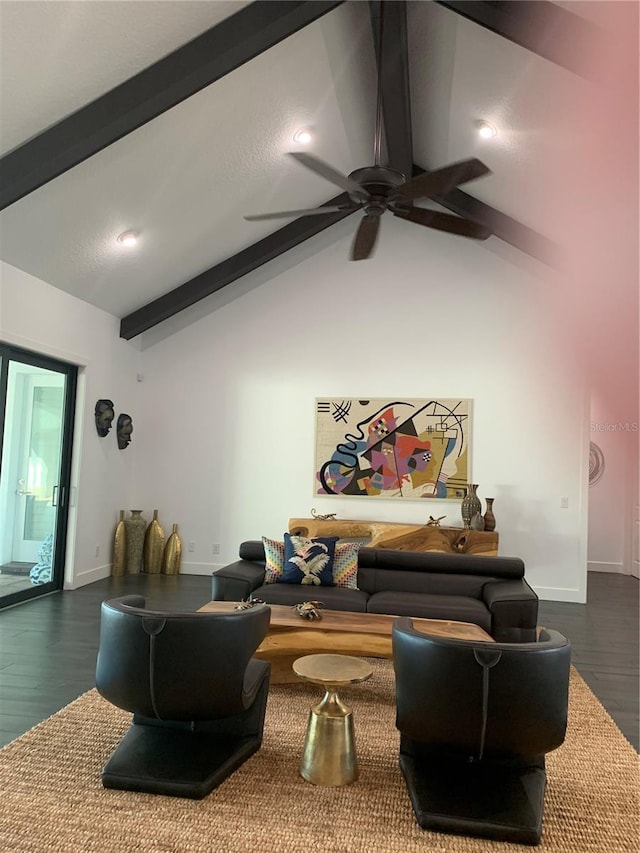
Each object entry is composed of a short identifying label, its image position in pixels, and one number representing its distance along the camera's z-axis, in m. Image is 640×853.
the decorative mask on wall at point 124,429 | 7.02
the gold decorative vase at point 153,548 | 7.06
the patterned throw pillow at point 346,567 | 4.73
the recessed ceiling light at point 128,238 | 5.50
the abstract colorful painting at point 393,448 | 6.76
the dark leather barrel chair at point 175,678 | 2.45
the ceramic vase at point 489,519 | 6.33
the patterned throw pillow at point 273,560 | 4.79
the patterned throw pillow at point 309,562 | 4.72
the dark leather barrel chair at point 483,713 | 2.25
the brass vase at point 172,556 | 7.04
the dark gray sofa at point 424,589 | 4.11
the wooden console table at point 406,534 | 6.19
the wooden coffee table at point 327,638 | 3.54
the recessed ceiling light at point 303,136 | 5.20
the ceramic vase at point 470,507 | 6.37
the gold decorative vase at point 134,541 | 6.98
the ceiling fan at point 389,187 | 3.47
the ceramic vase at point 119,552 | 6.87
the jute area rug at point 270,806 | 2.19
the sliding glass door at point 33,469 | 5.44
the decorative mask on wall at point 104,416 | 6.56
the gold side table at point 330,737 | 2.59
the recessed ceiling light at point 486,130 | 4.85
